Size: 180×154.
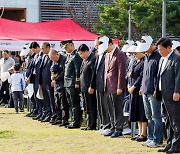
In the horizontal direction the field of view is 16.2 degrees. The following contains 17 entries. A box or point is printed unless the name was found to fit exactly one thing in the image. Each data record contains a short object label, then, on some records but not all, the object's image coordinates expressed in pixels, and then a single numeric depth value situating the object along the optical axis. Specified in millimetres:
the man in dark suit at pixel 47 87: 16172
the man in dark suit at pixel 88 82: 13992
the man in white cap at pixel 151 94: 11359
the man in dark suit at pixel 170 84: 10578
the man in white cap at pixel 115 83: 12641
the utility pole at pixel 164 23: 22328
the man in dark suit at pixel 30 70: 17533
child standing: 19125
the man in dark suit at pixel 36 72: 16938
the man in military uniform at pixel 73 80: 14625
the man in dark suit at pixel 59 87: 15273
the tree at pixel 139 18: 37688
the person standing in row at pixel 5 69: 21625
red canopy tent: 21248
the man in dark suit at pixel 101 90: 13438
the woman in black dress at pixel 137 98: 12086
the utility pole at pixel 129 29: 36000
